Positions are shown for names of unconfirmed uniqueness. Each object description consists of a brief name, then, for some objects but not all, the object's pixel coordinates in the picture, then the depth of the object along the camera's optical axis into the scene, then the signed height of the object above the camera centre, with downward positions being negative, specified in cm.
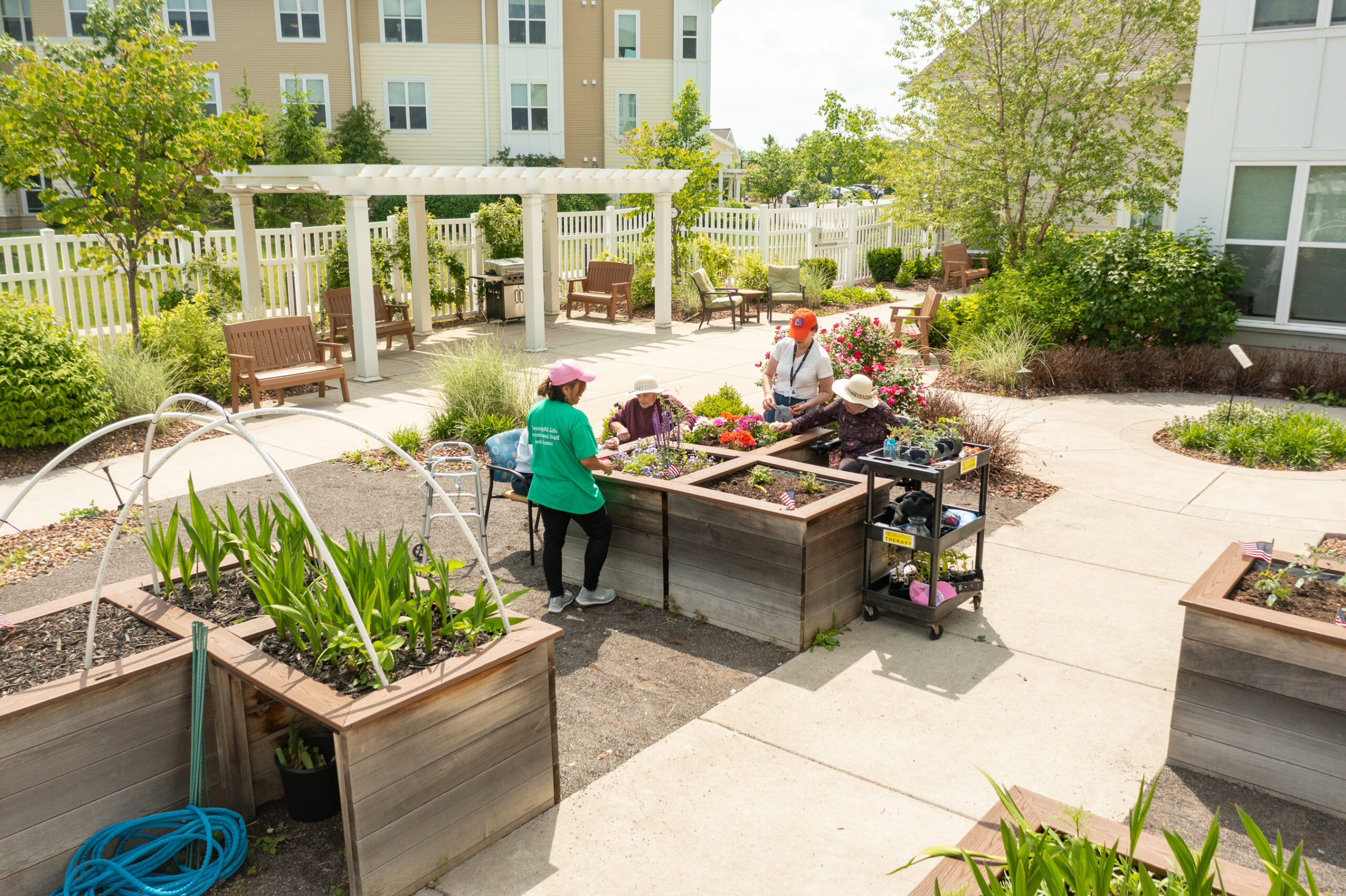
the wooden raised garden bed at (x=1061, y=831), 271 -176
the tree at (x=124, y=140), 1101 +96
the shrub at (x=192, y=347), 1180 -143
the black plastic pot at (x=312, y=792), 409 -229
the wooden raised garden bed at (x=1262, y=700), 414 -198
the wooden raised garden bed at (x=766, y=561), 565 -192
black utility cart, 574 -179
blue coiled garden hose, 354 -227
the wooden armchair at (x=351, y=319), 1473 -137
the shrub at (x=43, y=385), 917 -147
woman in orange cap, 788 -113
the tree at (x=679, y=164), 2039 +130
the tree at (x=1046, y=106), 1506 +191
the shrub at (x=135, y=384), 1052 -166
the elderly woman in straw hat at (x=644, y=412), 695 -131
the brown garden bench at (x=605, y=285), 1842 -106
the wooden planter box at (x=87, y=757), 347 -192
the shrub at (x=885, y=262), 2309 -75
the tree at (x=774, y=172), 6112 +342
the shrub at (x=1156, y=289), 1260 -73
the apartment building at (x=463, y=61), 2923 +501
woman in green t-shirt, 581 -143
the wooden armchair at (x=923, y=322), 1463 -135
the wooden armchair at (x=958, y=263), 2105 -69
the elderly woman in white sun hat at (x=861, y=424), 688 -135
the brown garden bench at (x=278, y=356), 1136 -152
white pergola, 1293 +39
